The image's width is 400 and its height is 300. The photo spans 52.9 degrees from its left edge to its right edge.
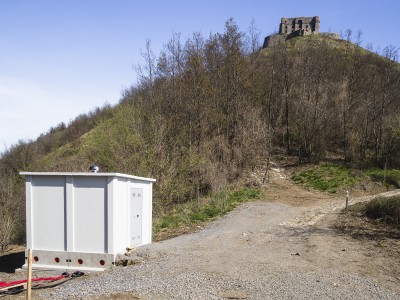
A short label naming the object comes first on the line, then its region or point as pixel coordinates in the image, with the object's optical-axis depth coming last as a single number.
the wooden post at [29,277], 7.76
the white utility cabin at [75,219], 11.12
